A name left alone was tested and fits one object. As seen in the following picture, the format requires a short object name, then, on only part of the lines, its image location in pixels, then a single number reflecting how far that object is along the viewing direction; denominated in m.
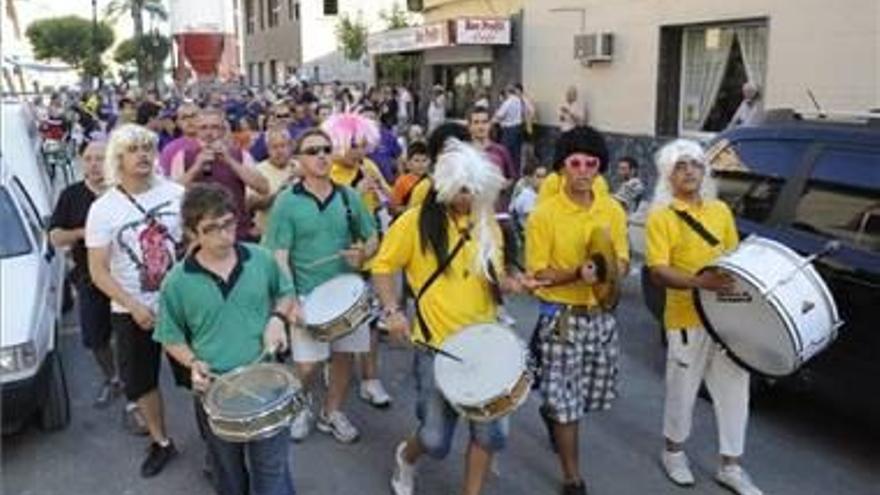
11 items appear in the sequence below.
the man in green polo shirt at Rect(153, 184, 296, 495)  3.74
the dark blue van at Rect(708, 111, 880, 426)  4.87
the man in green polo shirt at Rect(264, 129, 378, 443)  5.11
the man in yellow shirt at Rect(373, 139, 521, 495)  4.20
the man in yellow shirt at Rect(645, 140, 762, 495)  4.58
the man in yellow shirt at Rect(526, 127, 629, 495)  4.41
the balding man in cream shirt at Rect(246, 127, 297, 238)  6.32
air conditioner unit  15.38
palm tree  51.31
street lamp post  53.32
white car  5.06
